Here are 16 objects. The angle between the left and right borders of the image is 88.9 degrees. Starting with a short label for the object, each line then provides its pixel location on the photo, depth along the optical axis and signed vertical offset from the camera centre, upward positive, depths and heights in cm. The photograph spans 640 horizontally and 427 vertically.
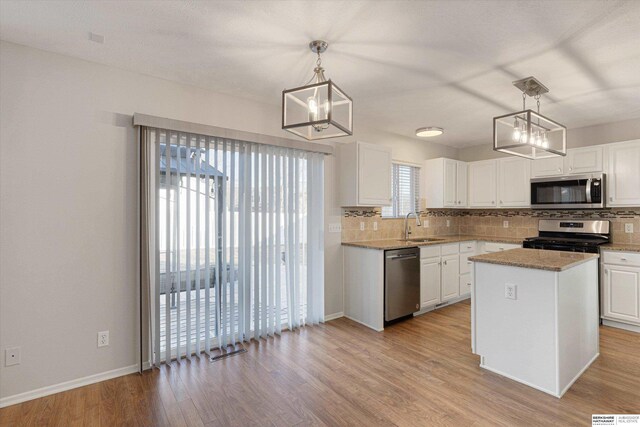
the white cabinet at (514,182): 467 +46
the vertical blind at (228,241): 282 -26
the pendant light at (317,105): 176 +64
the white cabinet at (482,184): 507 +48
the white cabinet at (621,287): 350 -82
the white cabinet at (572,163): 402 +65
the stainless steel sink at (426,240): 453 -37
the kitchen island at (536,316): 229 -79
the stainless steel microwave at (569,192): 394 +28
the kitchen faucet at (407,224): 473 -15
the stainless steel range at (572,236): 388 -30
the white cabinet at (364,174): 386 +49
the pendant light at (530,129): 252 +68
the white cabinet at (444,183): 503 +49
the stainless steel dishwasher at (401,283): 366 -80
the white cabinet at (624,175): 373 +45
